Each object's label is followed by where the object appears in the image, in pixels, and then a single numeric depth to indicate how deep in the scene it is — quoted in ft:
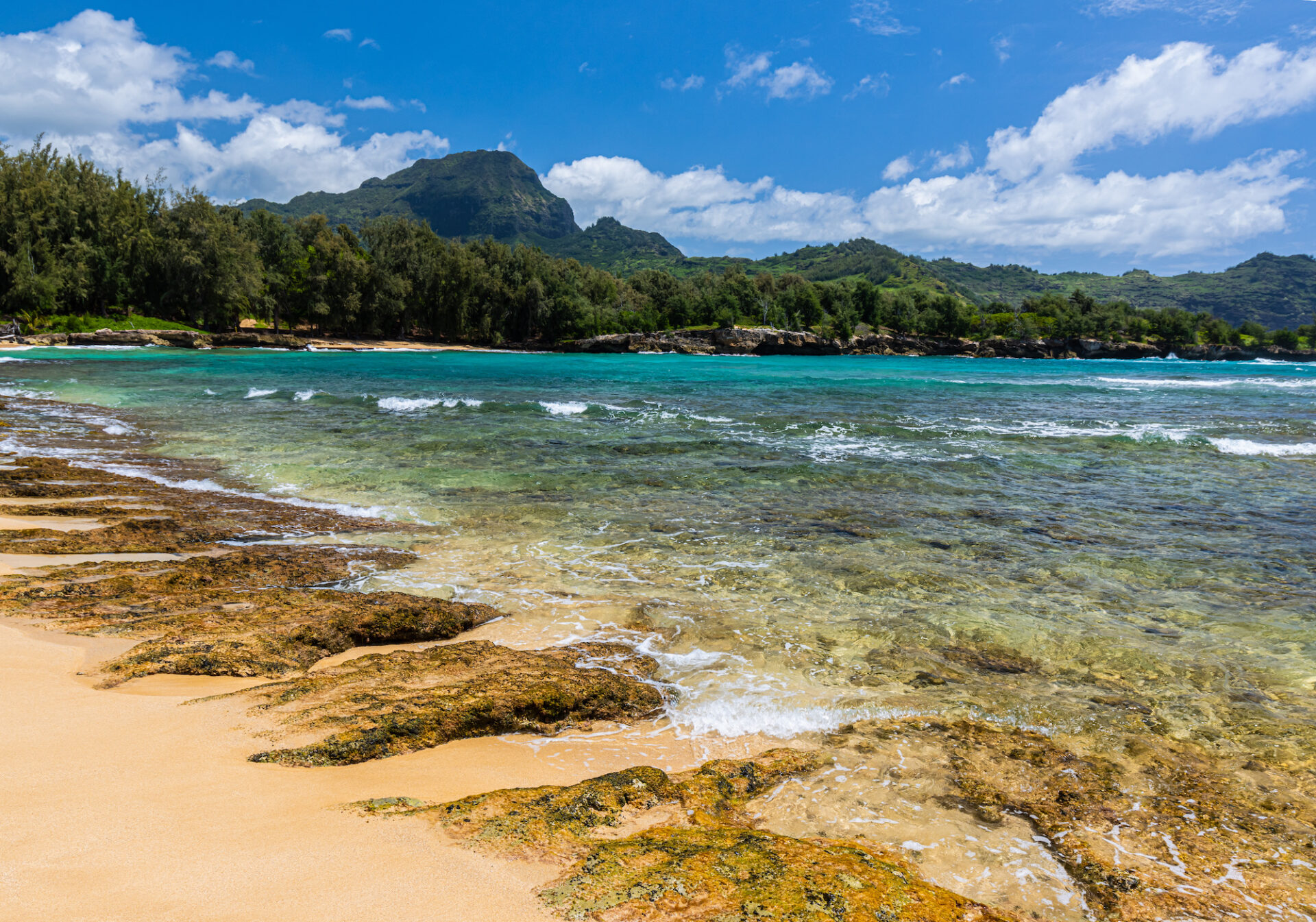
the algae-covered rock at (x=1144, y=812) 10.80
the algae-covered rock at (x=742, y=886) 8.36
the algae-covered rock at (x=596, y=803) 10.19
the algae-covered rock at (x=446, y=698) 13.69
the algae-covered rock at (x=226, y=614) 17.11
